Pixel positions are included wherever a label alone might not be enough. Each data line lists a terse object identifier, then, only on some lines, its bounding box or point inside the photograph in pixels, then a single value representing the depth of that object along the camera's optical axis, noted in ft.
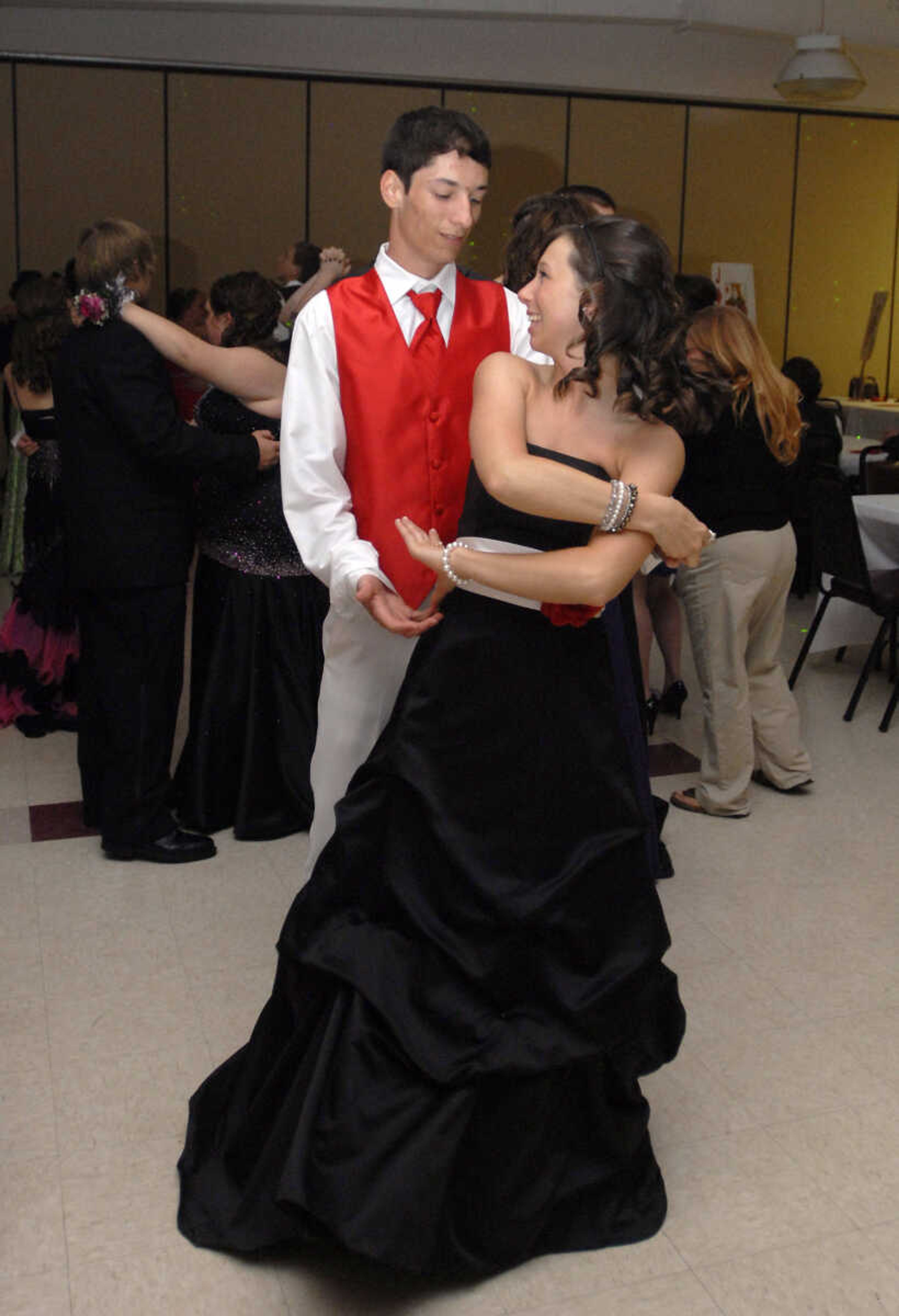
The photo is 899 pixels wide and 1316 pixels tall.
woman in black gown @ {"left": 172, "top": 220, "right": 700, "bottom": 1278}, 6.12
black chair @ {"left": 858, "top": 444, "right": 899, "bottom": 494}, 20.22
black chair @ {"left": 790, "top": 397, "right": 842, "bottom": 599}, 20.70
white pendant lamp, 24.98
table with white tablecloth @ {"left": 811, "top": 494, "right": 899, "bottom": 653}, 16.97
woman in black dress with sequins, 11.91
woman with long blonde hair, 12.24
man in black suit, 10.65
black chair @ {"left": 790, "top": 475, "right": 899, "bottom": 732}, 16.01
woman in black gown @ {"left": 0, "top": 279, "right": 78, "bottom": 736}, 14.66
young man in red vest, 7.63
